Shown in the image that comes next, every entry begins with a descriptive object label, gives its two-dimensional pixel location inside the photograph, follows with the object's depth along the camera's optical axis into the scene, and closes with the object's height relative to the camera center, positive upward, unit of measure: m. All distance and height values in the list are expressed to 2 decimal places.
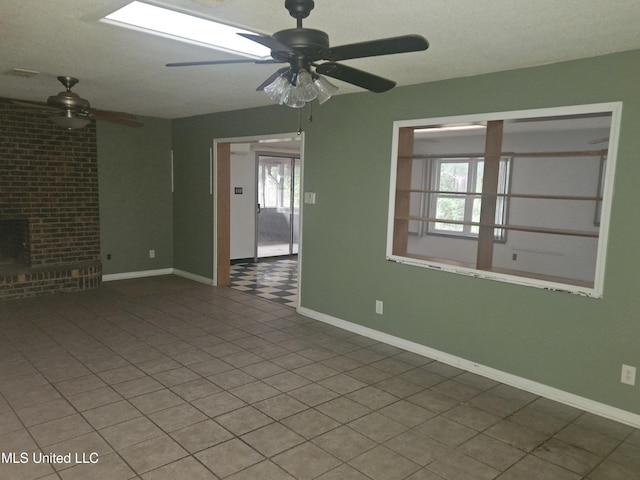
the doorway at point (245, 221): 5.84 -0.48
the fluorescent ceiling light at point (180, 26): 2.34 +0.90
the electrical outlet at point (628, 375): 2.73 -1.03
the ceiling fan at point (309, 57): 1.71 +0.55
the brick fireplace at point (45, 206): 5.16 -0.27
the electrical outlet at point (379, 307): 4.09 -1.00
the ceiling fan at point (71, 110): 3.76 +0.62
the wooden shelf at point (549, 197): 2.85 +0.02
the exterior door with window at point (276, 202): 7.86 -0.19
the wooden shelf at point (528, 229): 2.99 -0.21
